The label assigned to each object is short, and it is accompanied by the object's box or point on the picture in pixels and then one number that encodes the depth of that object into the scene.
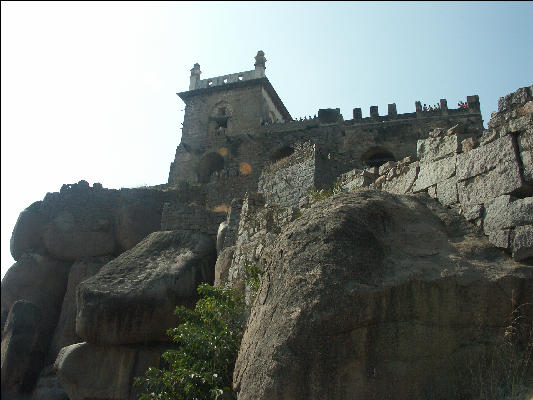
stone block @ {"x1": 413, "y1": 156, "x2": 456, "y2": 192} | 6.00
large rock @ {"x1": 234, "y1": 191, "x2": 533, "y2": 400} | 4.17
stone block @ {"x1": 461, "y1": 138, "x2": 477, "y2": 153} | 5.76
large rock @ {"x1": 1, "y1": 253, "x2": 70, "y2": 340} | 17.31
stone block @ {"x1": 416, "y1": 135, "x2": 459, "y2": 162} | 6.09
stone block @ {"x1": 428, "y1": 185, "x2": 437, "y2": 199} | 6.06
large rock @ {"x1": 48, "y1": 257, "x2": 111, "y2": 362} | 14.91
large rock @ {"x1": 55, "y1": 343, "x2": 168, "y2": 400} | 9.56
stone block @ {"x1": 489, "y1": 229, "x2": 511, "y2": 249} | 4.91
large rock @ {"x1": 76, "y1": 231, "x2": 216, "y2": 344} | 9.62
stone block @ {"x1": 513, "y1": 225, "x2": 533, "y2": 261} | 4.70
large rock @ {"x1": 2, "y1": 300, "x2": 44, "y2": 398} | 14.16
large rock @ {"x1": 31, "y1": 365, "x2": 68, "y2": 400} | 13.44
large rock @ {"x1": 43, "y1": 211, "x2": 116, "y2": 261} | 17.81
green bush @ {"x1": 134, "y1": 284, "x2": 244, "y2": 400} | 5.88
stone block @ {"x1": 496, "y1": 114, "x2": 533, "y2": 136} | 5.11
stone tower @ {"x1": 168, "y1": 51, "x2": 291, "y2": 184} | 27.72
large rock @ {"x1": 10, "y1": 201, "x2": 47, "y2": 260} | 18.44
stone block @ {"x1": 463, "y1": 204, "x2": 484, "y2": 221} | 5.33
